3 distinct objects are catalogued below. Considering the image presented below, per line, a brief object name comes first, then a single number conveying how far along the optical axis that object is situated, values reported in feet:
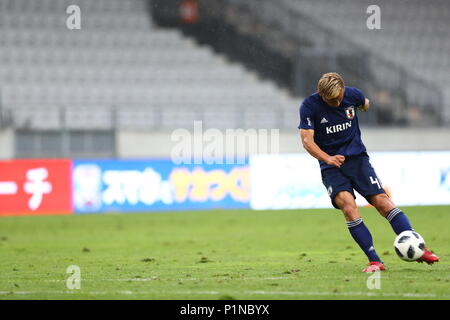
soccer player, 58.29
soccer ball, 56.08
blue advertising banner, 135.33
